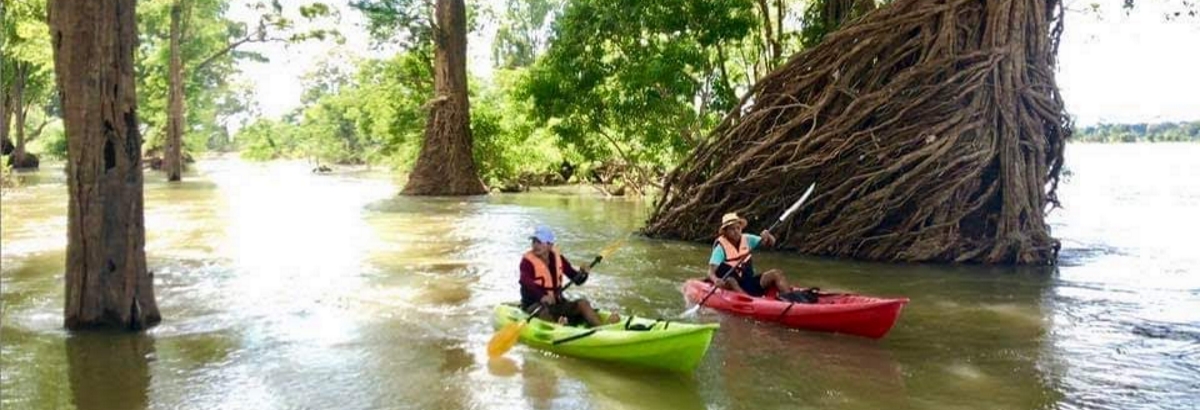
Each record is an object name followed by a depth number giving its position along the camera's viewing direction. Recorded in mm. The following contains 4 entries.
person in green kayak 8109
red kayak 7953
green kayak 6602
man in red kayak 9336
